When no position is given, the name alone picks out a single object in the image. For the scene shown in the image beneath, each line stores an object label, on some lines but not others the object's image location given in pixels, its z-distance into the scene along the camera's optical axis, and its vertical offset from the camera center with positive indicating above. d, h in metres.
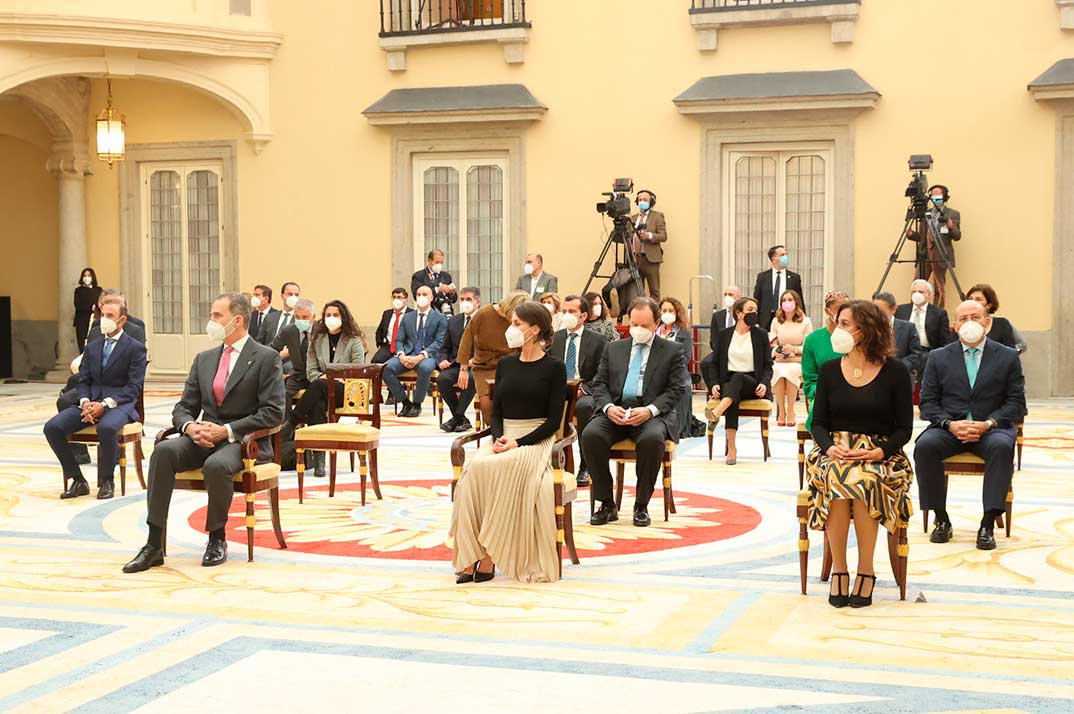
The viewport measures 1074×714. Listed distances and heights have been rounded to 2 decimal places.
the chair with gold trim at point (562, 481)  6.38 -0.83
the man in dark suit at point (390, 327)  13.95 -0.30
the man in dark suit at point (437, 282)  15.07 +0.15
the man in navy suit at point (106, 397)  8.70 -0.61
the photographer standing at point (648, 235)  15.20 +0.63
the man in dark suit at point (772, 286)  14.47 +0.09
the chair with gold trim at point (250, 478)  6.73 -0.85
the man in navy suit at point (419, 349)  13.56 -0.50
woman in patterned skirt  5.77 -0.61
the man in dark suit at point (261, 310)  13.12 -0.12
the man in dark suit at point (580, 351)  8.97 -0.35
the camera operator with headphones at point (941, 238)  14.16 +0.54
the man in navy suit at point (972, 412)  6.95 -0.59
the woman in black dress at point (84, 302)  17.39 -0.04
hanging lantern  16.08 +1.81
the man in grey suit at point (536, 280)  14.79 +0.16
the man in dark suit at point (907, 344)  11.42 -0.39
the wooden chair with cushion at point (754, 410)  10.33 -0.83
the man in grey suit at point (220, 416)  6.67 -0.57
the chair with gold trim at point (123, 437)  8.84 -0.86
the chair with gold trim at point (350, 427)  8.54 -0.79
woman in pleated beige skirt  6.24 -0.86
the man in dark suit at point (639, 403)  7.68 -0.59
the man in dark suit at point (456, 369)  12.49 -0.66
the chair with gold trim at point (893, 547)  5.82 -1.02
